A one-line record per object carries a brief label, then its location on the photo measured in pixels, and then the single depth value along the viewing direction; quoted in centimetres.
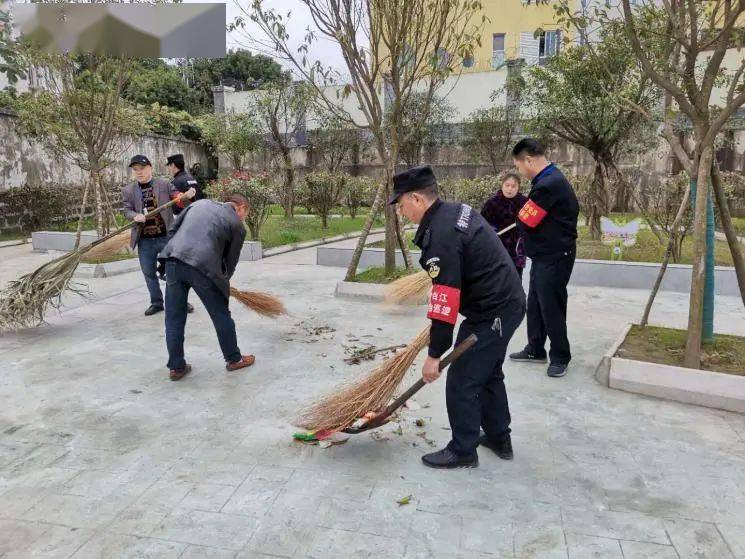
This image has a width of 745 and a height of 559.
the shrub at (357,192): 1418
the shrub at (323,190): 1291
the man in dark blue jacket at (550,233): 386
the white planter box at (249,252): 931
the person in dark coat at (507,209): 477
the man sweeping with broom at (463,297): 251
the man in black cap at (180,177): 569
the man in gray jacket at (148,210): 557
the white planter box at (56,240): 1040
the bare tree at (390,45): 606
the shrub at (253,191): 973
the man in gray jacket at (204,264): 384
